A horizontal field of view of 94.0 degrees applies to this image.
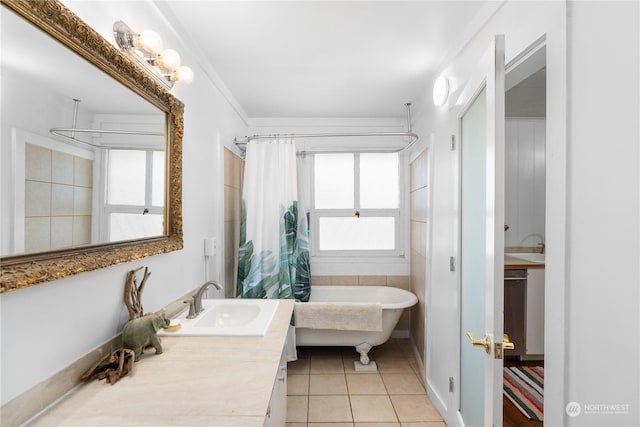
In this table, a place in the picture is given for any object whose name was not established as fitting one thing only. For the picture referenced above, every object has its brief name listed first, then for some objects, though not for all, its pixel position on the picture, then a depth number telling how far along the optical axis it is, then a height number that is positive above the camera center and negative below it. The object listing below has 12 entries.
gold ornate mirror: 0.76 +0.20
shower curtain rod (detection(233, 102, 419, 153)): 2.71 +0.74
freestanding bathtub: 2.55 -1.02
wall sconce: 1.88 +0.82
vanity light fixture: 1.16 +0.69
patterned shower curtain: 2.55 -0.06
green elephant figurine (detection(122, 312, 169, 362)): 1.12 -0.46
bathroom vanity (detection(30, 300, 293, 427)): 0.81 -0.55
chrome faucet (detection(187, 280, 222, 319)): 1.55 -0.47
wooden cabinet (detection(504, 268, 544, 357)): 2.59 -0.77
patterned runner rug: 2.05 -1.30
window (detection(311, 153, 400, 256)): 3.33 +0.15
